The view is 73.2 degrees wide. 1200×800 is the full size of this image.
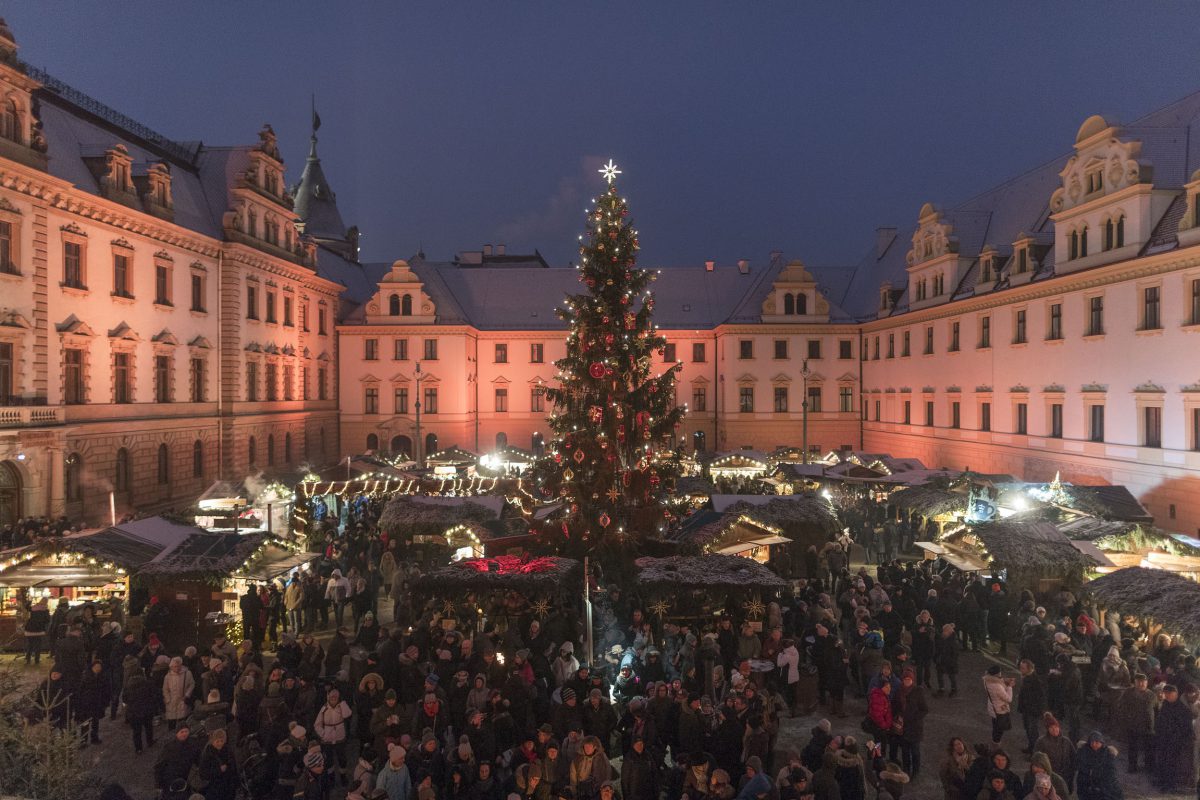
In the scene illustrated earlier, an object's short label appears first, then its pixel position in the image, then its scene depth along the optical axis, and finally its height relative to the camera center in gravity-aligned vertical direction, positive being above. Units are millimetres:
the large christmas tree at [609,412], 19438 -418
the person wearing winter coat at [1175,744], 9914 -4371
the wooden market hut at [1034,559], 16281 -3390
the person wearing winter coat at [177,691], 11430 -4157
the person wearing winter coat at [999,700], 10922 -4178
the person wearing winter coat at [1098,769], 8688 -4095
